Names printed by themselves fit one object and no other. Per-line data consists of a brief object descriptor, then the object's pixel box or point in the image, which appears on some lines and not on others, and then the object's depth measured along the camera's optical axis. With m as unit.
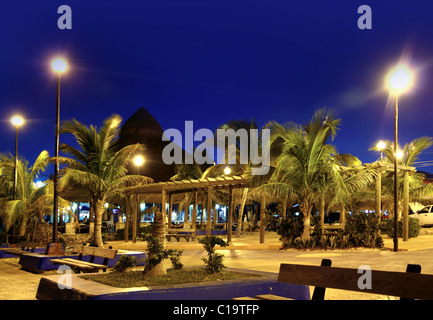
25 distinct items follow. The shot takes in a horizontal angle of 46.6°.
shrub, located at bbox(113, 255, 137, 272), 8.66
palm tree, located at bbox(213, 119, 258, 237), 30.48
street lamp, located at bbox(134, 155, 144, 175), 25.78
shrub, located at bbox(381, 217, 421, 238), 21.25
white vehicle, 36.34
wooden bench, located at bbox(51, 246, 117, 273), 10.41
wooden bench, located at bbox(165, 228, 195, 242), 25.72
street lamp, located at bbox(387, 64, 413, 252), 17.78
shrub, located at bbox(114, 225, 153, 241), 29.77
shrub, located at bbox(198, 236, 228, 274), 8.61
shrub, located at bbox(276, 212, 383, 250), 19.06
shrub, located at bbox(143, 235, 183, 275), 8.15
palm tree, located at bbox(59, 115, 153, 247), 20.20
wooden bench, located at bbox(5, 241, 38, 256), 16.36
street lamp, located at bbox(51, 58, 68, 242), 17.20
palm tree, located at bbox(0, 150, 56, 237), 23.34
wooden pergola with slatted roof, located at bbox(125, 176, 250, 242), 22.61
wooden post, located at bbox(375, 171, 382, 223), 22.27
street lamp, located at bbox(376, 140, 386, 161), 23.00
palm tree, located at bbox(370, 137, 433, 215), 25.34
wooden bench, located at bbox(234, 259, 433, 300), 4.36
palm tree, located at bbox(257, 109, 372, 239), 19.14
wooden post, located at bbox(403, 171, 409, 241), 22.89
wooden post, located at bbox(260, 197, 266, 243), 21.52
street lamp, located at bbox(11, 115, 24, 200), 24.02
